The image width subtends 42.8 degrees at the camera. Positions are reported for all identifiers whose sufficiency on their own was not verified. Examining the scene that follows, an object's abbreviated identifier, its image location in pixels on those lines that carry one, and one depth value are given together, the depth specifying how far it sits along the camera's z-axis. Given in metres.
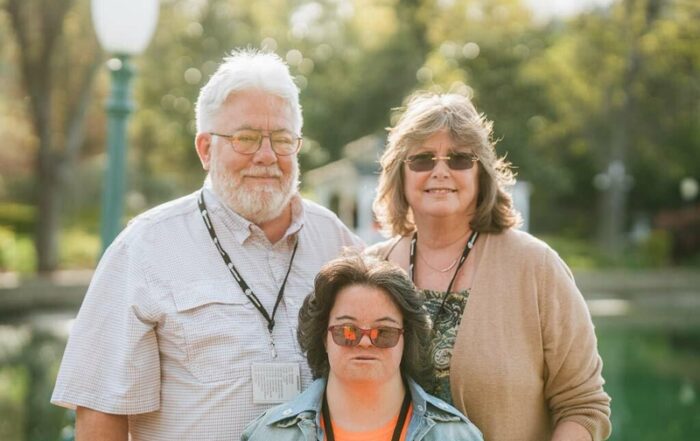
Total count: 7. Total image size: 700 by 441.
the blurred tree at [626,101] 31.69
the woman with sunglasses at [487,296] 2.94
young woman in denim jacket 2.62
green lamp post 5.98
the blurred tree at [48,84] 19.28
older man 2.88
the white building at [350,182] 25.48
